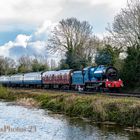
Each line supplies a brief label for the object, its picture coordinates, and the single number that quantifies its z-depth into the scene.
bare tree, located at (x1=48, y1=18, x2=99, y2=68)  95.75
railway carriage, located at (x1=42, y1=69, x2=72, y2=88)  67.62
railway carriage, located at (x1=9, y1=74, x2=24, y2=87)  94.04
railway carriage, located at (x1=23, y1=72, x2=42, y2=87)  82.54
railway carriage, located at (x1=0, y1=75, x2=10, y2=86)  104.88
